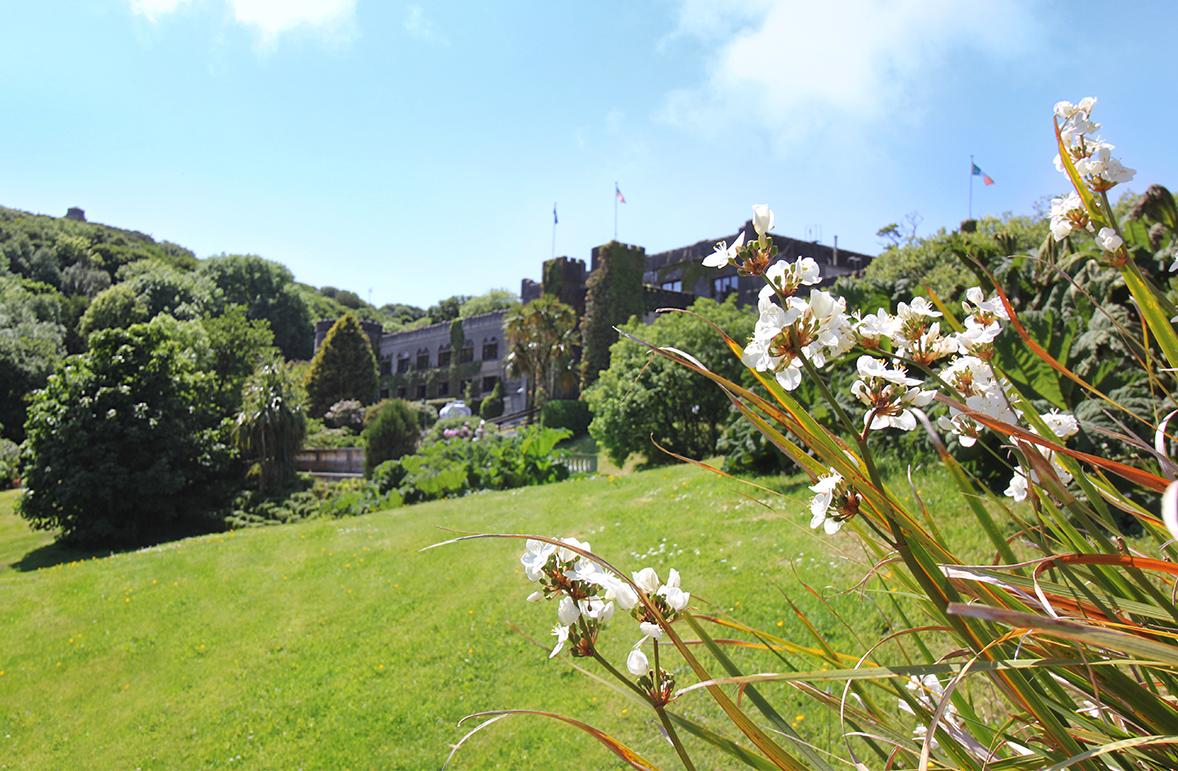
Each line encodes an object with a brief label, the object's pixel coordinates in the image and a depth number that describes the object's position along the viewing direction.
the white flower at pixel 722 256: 1.10
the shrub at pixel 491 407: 40.50
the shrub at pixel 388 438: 24.23
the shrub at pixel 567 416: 29.12
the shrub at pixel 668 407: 15.64
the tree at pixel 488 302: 69.25
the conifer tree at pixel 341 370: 41.34
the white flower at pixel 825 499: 0.98
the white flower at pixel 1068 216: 1.40
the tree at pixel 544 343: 33.34
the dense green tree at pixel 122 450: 18.98
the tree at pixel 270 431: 23.34
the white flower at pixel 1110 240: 1.28
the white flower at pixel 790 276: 1.02
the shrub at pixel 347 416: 38.06
